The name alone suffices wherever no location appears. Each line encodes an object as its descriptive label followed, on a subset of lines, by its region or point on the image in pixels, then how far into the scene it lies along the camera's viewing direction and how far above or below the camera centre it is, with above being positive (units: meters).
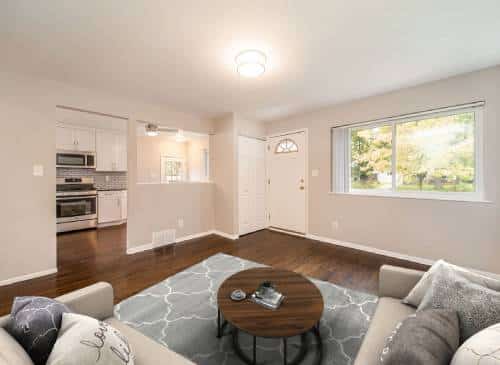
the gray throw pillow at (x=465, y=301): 0.89 -0.55
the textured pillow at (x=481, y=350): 0.62 -0.52
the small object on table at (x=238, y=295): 1.50 -0.81
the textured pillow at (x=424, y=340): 0.73 -0.59
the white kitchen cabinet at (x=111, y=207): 5.04 -0.58
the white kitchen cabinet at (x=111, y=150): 5.09 +0.83
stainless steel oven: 4.48 -0.45
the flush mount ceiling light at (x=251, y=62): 2.13 +1.25
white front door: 4.28 +0.03
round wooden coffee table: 1.23 -0.83
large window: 2.73 +0.40
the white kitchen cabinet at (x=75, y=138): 4.56 +1.01
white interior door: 4.36 -0.03
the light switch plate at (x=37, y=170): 2.61 +0.17
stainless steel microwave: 4.61 +0.54
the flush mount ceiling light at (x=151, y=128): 3.56 +0.93
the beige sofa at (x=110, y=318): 0.96 -0.79
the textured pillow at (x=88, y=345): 0.67 -0.55
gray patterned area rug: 1.45 -1.16
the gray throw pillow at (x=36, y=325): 0.74 -0.53
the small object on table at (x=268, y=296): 1.44 -0.81
